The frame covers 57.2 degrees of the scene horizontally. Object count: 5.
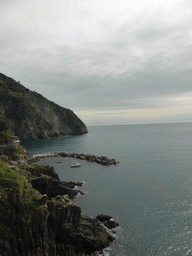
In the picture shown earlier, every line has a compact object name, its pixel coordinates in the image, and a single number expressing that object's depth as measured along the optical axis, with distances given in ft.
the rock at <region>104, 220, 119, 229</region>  83.44
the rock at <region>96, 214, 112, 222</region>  88.94
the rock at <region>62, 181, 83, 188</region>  137.49
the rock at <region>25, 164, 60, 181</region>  109.42
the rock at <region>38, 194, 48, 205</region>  55.84
